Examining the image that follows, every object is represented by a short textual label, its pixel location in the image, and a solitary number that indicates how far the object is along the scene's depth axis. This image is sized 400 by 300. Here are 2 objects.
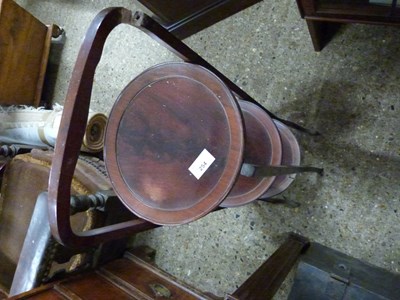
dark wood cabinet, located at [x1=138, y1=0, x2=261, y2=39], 1.91
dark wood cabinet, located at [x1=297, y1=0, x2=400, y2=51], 1.24
